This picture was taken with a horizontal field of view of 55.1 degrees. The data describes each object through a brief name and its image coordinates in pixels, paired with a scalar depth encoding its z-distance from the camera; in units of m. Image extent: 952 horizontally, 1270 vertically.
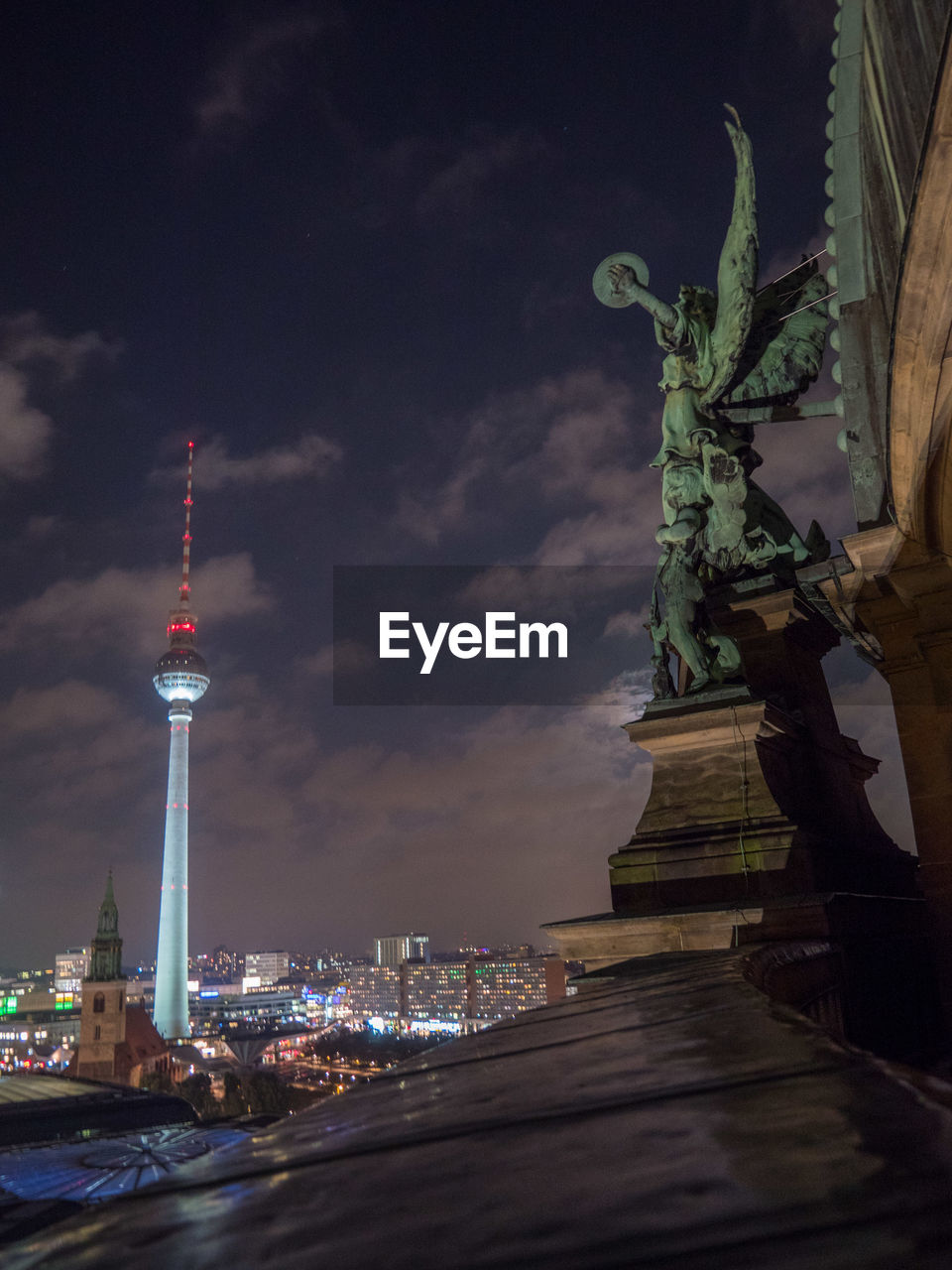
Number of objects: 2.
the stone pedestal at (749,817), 6.67
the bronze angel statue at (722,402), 8.89
